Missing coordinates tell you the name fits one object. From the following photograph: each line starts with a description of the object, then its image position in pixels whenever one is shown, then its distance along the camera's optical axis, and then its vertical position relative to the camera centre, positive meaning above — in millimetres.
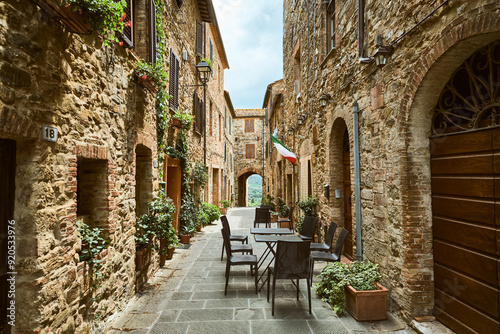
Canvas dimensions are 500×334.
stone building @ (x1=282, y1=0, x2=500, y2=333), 2504 +299
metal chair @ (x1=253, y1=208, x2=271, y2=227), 8055 -1008
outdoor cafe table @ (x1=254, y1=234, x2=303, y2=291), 4566 -998
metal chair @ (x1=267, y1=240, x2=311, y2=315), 3604 -1055
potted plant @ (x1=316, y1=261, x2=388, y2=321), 3375 -1371
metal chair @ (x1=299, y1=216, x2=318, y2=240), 5422 -945
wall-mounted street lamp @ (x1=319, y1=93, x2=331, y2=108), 5988 +1672
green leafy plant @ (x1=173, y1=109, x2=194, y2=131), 6650 +1442
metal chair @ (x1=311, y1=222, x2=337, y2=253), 4945 -1170
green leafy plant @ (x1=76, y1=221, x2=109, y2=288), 2928 -706
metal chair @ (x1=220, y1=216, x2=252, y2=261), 5457 -1188
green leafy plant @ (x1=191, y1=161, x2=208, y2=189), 8835 +172
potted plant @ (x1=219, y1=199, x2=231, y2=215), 14324 -1368
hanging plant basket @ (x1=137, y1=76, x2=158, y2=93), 4168 +1450
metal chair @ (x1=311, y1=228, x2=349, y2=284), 4426 -1224
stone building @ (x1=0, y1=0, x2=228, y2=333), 2078 +258
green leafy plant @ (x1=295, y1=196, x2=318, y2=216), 7049 -674
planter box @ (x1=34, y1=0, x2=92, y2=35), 2072 +1270
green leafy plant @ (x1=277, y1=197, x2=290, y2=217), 10031 -1083
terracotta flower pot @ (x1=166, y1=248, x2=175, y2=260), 6000 -1526
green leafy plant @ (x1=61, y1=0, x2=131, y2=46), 2254 +1375
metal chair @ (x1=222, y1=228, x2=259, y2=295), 4270 -1216
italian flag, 7870 +738
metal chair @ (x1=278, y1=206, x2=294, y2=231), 8321 -1316
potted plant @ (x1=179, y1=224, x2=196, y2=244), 7431 -1396
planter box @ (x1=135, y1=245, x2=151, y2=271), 4281 -1167
